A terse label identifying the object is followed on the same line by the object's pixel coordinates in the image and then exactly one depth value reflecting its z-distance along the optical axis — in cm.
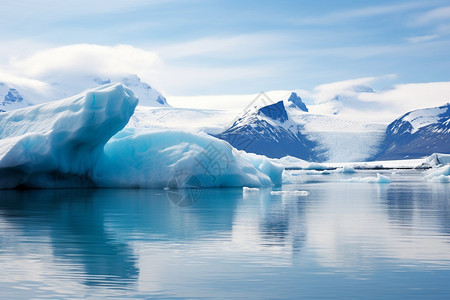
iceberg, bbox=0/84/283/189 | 2247
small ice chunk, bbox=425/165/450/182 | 3816
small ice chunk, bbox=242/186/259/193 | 2411
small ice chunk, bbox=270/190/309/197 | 2305
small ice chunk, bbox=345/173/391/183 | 3728
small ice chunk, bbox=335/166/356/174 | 6712
